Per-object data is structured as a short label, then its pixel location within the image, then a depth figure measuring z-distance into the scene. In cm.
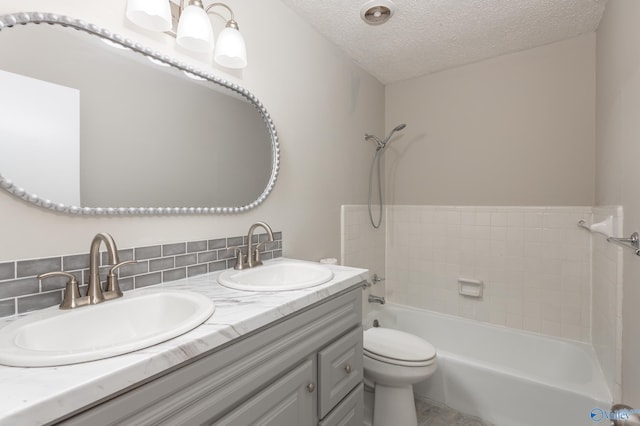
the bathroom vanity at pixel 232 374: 51
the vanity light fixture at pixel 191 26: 104
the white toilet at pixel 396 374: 159
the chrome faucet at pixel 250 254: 140
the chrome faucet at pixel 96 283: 88
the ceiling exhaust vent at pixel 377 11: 160
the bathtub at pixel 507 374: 157
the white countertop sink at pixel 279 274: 126
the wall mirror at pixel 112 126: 87
